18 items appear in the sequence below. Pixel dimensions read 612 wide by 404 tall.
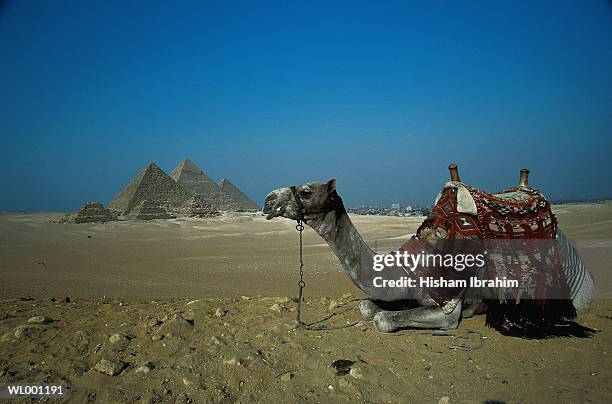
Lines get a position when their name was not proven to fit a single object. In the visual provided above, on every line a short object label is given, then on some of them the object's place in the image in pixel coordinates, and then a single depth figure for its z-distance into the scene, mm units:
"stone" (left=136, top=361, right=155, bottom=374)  3289
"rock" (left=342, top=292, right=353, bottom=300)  6297
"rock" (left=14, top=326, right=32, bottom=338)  3920
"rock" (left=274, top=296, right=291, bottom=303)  5934
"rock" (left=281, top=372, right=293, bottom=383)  3277
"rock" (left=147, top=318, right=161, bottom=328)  4375
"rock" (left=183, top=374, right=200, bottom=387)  3148
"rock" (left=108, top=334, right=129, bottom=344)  3887
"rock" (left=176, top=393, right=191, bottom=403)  2931
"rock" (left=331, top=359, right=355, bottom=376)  3409
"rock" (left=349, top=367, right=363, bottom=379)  3342
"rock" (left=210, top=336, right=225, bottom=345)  3949
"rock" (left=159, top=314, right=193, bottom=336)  4223
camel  4262
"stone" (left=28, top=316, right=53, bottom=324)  4359
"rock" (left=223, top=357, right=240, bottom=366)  3475
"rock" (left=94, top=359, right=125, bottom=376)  3256
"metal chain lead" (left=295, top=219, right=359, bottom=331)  4539
